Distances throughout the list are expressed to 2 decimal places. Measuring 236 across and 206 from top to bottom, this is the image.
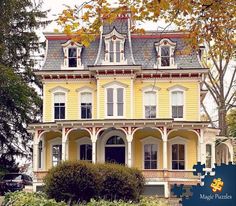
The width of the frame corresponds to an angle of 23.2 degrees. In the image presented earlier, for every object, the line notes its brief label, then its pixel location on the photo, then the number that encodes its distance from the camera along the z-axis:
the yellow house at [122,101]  35.03
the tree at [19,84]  39.00
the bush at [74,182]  17.36
